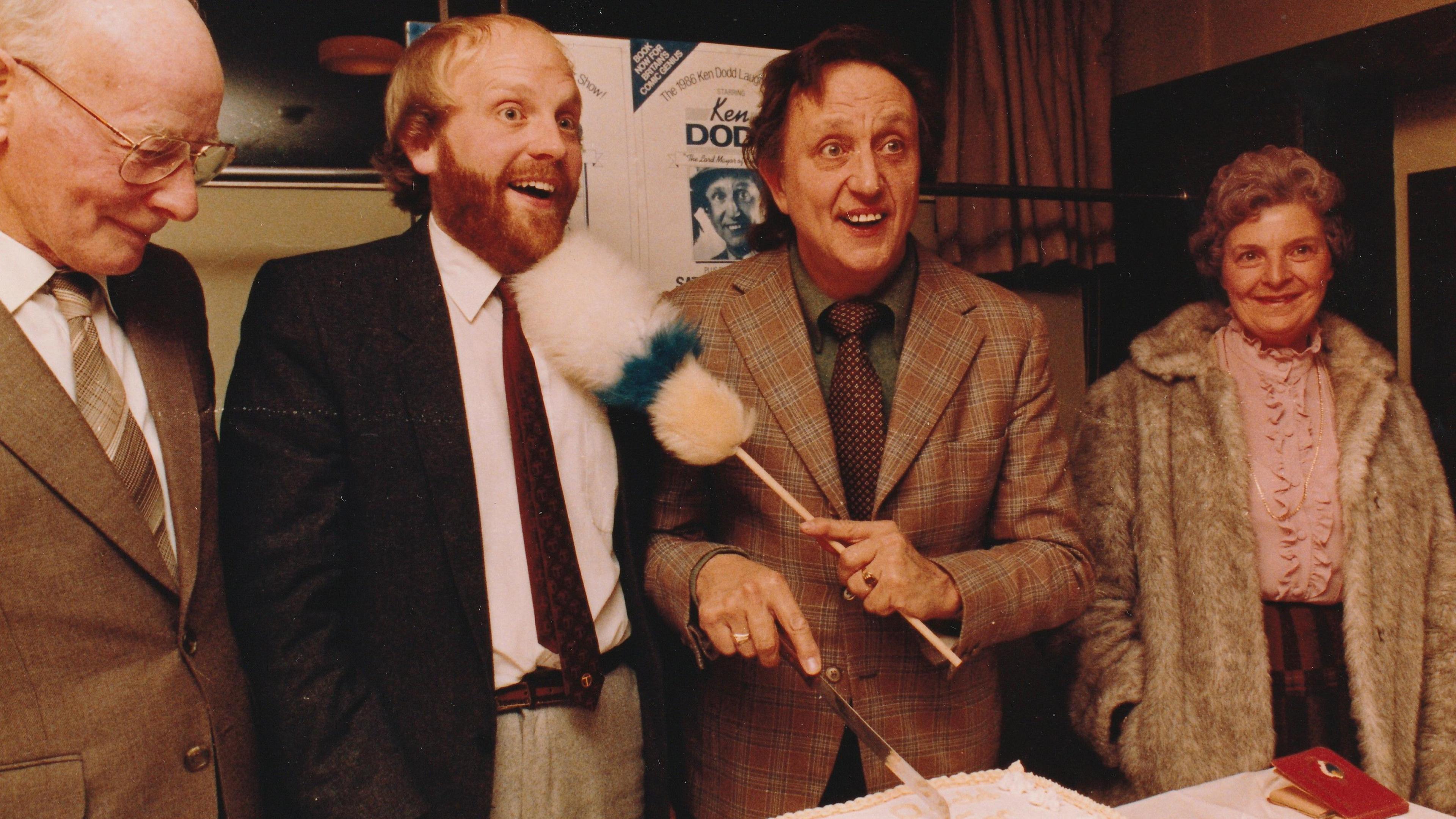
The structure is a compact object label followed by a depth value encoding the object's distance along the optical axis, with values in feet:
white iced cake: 3.73
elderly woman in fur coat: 6.36
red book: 4.16
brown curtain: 8.71
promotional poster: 6.49
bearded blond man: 4.07
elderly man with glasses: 3.25
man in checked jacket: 5.09
